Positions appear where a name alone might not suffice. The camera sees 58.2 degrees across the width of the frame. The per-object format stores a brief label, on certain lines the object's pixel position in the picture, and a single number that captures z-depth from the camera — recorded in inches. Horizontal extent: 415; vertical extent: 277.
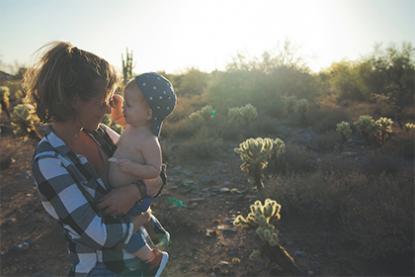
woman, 69.3
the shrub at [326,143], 460.6
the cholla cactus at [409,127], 470.7
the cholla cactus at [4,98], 652.1
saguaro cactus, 785.6
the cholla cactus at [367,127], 465.3
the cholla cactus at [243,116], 563.2
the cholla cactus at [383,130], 460.8
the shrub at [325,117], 561.1
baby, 86.4
